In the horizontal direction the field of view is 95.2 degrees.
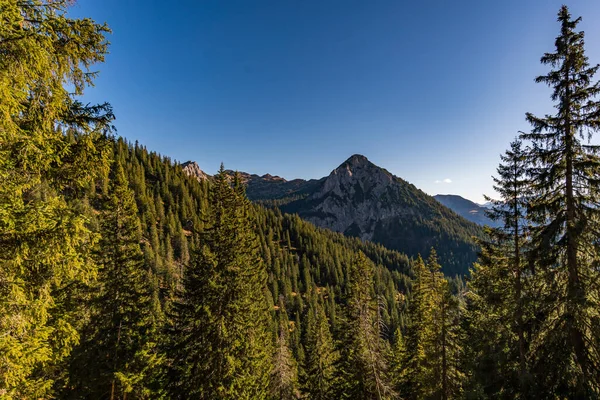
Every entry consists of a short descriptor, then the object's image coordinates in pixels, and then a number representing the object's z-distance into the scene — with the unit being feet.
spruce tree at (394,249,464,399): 63.52
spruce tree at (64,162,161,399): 50.08
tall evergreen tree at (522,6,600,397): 30.55
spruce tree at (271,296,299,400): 83.76
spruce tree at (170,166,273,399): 47.50
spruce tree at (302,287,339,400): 83.87
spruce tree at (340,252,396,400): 58.18
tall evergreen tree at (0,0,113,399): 18.17
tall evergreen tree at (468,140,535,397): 36.73
